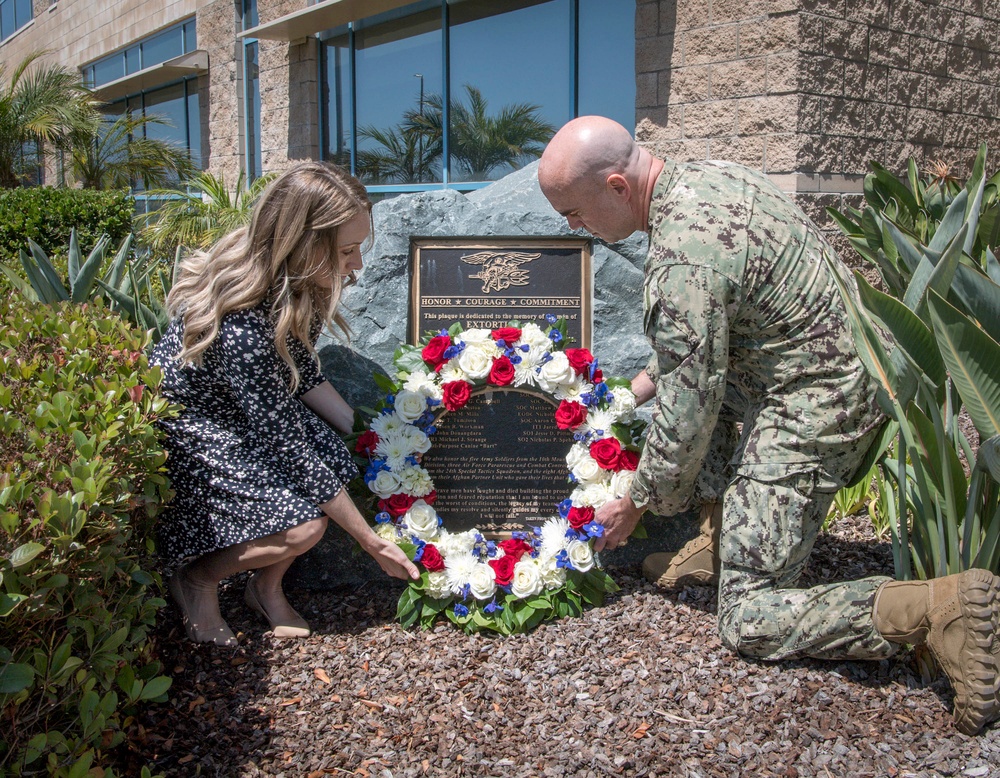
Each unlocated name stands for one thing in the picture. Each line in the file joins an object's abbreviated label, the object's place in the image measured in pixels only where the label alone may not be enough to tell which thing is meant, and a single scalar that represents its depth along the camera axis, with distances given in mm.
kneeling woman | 2812
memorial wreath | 3211
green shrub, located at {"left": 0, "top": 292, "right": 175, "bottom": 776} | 1715
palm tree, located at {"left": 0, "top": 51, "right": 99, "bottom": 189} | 14586
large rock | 3859
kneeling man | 2561
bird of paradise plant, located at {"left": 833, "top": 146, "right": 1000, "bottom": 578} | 2301
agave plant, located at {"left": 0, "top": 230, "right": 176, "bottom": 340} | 3904
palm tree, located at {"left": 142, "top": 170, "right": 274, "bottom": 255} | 9914
